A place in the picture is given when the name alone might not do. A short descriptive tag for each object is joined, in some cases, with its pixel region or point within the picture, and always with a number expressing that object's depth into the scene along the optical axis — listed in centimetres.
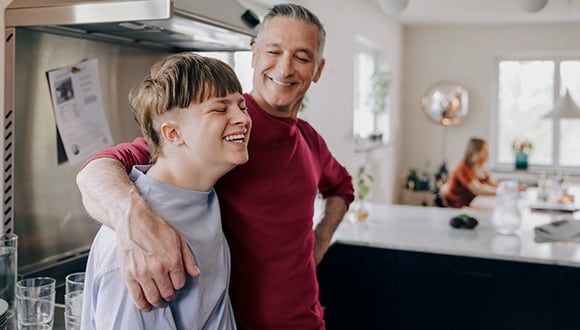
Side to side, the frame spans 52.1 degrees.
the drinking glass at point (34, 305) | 122
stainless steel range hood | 124
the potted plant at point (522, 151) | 742
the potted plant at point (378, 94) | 630
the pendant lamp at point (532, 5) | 310
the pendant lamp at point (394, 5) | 297
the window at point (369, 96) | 587
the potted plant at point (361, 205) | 315
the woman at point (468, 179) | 589
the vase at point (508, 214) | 284
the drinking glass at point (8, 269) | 126
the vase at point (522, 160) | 741
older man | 127
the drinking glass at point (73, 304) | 121
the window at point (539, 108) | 746
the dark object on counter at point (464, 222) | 299
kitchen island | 246
